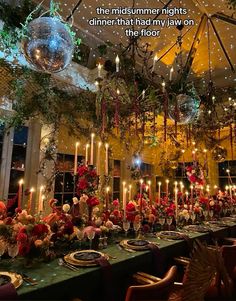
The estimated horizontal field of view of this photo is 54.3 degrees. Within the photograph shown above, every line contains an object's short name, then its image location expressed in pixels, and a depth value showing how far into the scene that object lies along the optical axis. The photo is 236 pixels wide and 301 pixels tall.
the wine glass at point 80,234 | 1.95
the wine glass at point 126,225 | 2.44
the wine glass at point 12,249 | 1.60
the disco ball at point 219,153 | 5.15
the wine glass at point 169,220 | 2.93
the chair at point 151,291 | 1.22
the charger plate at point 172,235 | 2.51
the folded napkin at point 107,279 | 1.57
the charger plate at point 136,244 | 2.08
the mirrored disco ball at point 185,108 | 3.16
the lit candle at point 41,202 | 2.06
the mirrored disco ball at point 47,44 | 1.77
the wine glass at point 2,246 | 1.54
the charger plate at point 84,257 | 1.63
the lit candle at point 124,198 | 2.51
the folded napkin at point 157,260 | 2.04
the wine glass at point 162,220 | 2.89
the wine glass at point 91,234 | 1.97
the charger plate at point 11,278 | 1.27
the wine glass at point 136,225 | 2.49
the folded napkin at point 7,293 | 1.14
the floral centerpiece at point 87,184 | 2.12
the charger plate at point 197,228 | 2.95
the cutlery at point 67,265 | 1.56
